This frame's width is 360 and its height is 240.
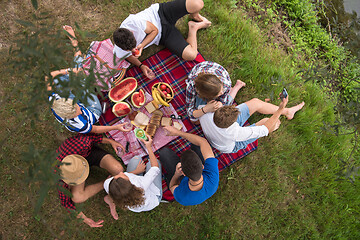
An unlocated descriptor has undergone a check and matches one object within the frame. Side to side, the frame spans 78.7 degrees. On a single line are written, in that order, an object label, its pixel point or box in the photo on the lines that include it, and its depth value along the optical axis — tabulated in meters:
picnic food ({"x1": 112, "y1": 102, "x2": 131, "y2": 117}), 3.80
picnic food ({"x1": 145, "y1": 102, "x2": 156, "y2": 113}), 3.90
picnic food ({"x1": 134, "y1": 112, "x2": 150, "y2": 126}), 3.88
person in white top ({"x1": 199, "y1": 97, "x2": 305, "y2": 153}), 3.05
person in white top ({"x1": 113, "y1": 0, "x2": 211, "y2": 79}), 3.60
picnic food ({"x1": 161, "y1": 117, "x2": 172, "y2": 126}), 3.86
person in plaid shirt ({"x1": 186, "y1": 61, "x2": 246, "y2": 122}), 3.17
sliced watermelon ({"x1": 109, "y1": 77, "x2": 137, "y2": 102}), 3.85
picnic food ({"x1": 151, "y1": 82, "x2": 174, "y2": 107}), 3.76
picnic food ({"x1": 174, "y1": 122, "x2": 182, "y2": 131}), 3.91
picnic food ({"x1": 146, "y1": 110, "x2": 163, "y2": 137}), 3.86
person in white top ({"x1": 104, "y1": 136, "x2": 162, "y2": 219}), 2.93
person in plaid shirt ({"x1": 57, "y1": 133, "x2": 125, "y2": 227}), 3.26
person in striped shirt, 2.87
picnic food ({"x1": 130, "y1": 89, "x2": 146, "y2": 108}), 3.85
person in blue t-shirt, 2.83
